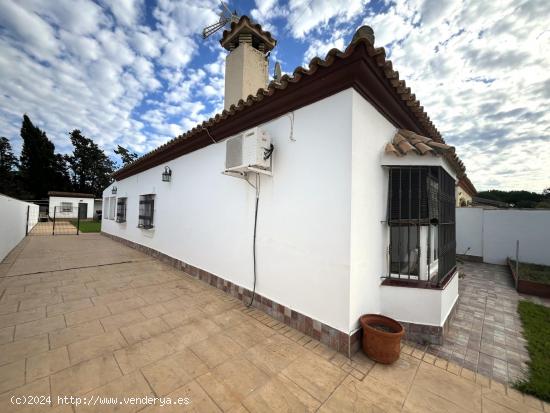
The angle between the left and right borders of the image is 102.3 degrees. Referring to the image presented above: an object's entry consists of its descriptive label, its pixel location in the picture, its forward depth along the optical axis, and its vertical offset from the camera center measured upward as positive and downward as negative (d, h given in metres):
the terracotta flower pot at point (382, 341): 2.40 -1.39
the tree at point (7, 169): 31.67 +5.87
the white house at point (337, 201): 2.65 +0.19
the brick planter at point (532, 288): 5.14 -1.64
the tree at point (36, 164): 33.97 +6.73
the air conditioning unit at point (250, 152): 3.32 +0.94
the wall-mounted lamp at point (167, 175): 6.43 +1.01
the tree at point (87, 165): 40.53 +7.91
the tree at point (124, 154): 39.76 +9.97
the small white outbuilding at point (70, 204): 25.91 +0.37
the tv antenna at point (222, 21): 6.97 +6.02
